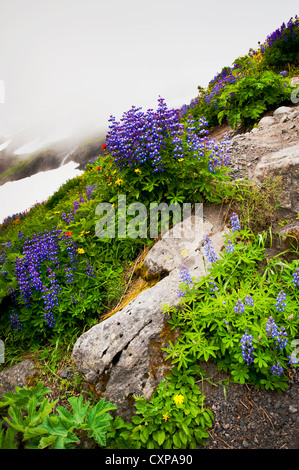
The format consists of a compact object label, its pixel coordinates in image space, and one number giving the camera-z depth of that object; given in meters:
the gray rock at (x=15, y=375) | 3.51
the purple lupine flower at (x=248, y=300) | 2.62
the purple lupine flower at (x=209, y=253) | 3.04
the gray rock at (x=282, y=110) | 6.31
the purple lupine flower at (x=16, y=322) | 3.86
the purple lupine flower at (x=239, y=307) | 2.61
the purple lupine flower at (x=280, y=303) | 2.53
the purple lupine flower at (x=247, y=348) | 2.43
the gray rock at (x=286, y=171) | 3.79
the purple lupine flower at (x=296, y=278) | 2.78
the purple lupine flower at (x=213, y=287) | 2.85
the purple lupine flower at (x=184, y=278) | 2.91
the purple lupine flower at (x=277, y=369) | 2.43
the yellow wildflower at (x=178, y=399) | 2.47
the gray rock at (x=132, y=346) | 2.77
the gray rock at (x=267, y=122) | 6.11
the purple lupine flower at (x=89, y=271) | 3.97
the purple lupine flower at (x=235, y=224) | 3.25
